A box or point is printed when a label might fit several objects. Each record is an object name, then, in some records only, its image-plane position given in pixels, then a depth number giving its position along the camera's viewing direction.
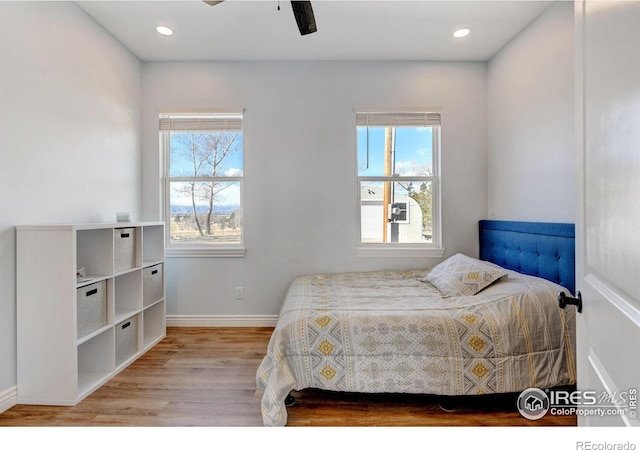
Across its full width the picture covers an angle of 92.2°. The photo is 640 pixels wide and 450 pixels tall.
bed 1.72
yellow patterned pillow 2.24
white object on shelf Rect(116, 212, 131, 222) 2.54
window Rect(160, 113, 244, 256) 3.22
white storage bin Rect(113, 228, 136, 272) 2.30
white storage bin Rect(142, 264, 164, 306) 2.65
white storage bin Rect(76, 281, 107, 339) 1.95
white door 0.59
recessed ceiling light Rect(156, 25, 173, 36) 2.60
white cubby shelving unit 1.87
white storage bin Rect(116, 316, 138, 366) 2.31
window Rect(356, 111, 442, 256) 3.23
